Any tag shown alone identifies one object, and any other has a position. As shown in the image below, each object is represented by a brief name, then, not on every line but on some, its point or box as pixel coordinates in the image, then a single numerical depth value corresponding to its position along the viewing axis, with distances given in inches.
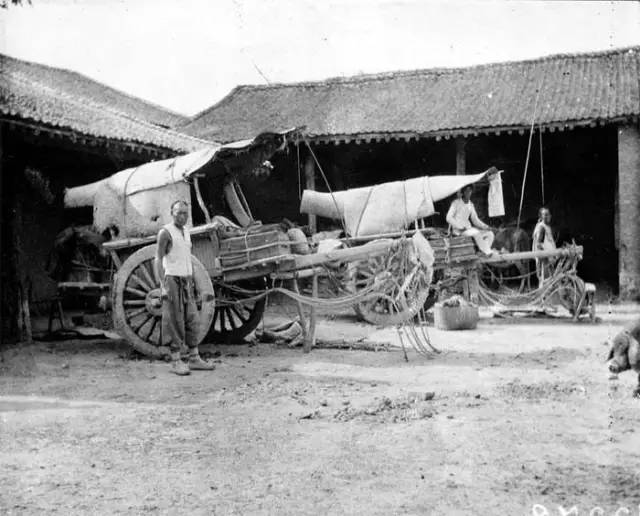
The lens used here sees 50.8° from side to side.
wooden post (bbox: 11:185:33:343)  347.6
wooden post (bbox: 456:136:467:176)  615.5
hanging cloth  446.3
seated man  421.7
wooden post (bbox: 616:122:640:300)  548.7
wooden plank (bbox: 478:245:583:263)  422.3
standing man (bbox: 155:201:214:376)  277.3
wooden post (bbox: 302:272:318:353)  319.3
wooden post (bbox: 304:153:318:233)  626.8
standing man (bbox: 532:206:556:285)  476.7
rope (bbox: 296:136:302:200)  661.3
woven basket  384.2
